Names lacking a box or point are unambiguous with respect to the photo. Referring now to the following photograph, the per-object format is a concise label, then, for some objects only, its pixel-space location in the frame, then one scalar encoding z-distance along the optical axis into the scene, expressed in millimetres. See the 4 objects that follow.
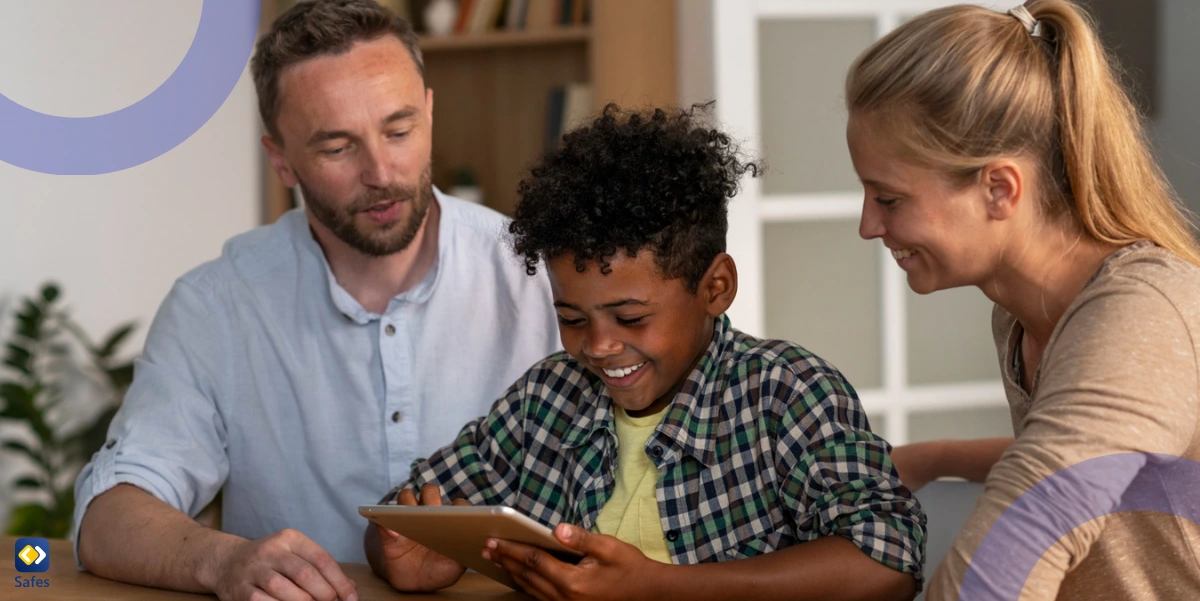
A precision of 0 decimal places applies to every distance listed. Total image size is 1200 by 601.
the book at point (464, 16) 3209
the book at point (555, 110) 3180
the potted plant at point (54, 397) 2512
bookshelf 3281
